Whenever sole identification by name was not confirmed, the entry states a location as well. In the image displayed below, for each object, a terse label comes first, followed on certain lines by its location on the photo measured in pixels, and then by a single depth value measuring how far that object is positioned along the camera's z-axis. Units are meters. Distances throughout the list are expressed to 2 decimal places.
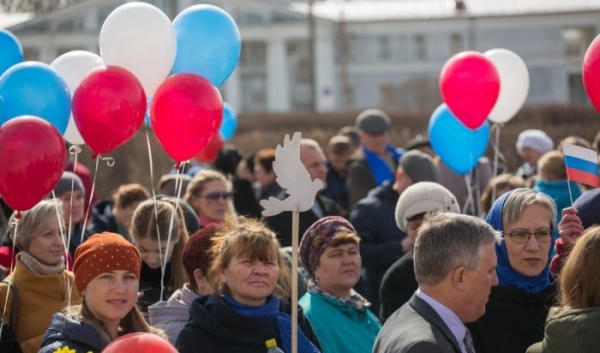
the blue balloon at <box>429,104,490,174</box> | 16.49
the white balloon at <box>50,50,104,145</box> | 12.78
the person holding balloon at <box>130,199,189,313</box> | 11.90
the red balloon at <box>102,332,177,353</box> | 7.33
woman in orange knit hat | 8.92
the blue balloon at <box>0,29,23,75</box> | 12.91
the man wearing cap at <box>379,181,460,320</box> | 11.71
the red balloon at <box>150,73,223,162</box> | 11.92
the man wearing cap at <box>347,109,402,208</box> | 18.77
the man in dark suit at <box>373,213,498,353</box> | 7.78
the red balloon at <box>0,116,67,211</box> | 10.23
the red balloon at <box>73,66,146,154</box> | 11.33
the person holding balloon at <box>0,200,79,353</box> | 10.67
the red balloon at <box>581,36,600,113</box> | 12.01
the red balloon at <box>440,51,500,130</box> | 15.44
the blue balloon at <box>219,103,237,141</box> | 21.14
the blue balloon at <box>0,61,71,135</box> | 11.36
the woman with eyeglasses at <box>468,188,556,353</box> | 9.89
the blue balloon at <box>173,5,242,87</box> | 12.96
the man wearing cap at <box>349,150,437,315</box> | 14.32
